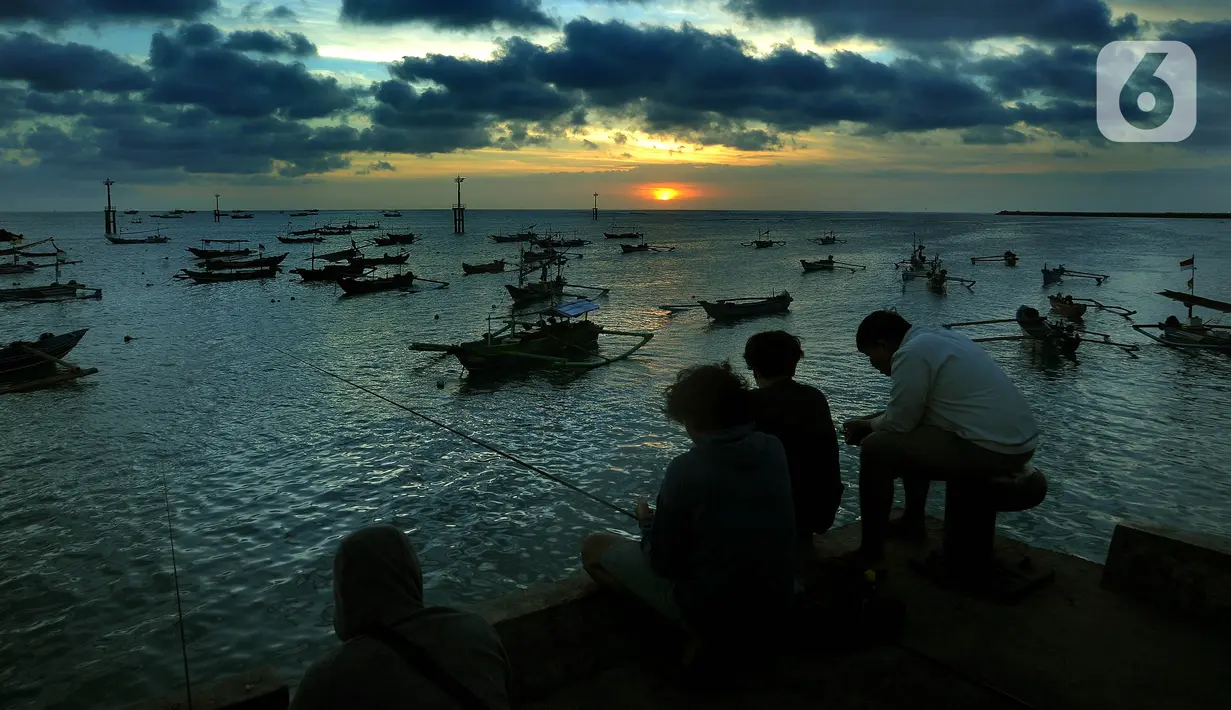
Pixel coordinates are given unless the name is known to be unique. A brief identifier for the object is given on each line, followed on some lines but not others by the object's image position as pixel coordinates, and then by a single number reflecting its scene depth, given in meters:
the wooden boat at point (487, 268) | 60.88
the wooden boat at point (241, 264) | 57.37
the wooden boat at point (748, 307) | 33.38
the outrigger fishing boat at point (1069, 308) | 29.48
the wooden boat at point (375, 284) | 45.66
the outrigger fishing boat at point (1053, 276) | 48.51
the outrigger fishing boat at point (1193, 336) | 23.03
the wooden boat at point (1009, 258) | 65.56
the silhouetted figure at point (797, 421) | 4.28
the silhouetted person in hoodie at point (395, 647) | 1.94
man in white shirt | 4.02
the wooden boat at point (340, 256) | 68.46
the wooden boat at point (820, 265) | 62.00
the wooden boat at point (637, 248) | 94.24
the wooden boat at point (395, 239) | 103.33
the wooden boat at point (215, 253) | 70.69
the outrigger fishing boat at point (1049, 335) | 22.80
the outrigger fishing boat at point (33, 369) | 19.55
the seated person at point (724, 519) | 3.07
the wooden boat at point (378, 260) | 54.69
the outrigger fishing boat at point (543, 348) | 21.25
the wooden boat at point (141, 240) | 106.65
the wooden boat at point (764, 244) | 104.34
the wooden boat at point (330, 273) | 53.71
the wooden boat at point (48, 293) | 40.34
